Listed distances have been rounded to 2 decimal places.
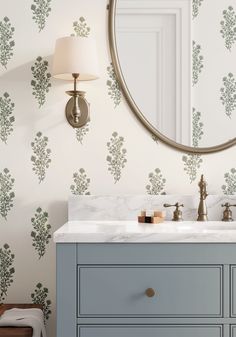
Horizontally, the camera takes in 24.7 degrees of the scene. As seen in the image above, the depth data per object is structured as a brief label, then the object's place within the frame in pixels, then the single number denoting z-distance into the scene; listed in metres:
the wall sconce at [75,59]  2.43
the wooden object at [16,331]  2.15
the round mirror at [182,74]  2.58
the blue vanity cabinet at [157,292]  2.02
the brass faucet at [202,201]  2.51
